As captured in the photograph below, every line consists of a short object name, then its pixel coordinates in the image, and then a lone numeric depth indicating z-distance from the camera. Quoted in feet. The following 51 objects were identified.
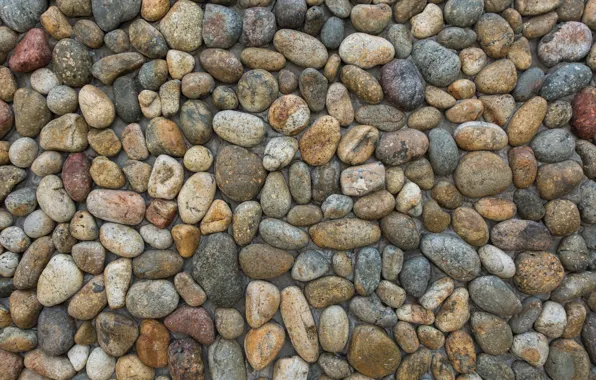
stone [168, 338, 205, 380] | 3.00
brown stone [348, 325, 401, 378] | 3.03
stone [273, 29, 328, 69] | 3.06
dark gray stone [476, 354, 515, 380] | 3.08
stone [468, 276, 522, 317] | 3.05
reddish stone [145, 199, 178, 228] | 3.03
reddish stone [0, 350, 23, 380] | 3.09
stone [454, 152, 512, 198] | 3.08
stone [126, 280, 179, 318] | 3.00
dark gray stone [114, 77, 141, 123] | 3.08
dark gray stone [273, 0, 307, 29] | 3.04
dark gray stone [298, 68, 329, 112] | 3.04
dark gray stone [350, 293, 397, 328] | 3.05
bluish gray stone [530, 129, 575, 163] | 3.12
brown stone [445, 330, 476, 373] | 3.09
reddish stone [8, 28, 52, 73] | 3.08
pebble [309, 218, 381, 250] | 3.04
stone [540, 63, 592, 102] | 3.14
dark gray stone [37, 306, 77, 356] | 3.05
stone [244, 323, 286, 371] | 3.02
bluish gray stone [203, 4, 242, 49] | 3.06
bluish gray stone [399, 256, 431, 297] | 3.04
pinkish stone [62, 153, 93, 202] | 3.04
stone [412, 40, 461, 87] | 3.09
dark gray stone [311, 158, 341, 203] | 3.06
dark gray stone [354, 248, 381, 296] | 3.04
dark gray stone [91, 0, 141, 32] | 3.05
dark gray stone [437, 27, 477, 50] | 3.12
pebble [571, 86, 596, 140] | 3.14
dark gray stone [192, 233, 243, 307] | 3.01
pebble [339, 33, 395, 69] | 3.08
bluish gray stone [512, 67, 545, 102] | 3.15
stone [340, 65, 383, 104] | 3.06
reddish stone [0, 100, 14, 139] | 3.14
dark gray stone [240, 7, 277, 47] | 3.05
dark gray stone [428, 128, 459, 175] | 3.08
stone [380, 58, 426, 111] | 3.05
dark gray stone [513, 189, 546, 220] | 3.12
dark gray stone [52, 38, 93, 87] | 3.05
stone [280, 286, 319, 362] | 3.05
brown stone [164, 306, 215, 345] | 3.01
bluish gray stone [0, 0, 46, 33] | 3.10
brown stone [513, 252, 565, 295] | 3.08
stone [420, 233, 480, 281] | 3.05
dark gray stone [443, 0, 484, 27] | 3.11
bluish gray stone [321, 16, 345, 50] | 3.09
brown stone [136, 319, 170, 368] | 3.04
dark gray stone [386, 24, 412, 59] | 3.13
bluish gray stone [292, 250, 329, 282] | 3.05
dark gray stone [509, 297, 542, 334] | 3.13
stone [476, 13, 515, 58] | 3.12
